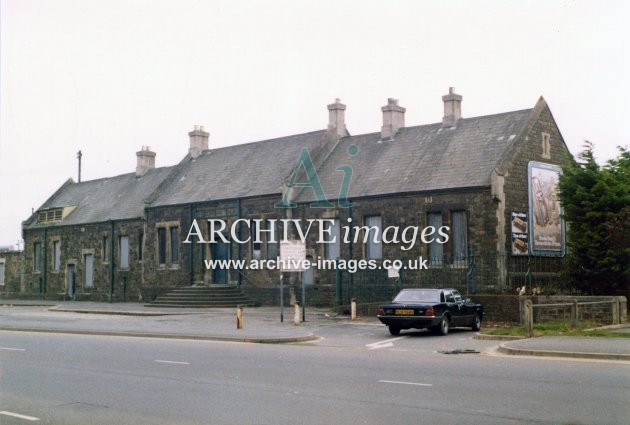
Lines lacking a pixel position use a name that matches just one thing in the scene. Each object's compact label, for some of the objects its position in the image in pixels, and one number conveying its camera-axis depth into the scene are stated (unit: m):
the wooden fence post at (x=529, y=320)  19.97
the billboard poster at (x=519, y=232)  31.00
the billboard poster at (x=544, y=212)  32.25
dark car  21.64
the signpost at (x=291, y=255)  27.17
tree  26.38
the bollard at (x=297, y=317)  26.52
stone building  31.16
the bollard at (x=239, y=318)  24.78
